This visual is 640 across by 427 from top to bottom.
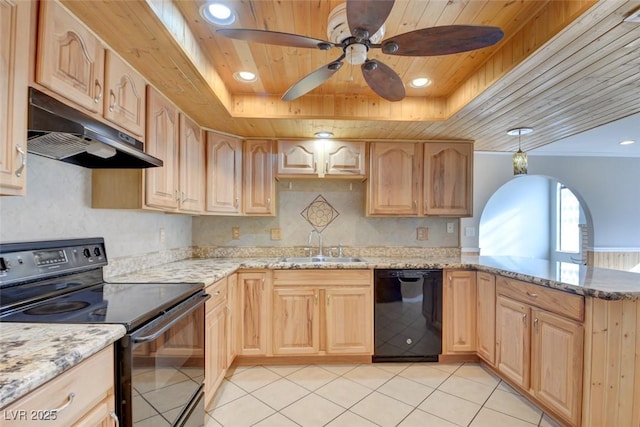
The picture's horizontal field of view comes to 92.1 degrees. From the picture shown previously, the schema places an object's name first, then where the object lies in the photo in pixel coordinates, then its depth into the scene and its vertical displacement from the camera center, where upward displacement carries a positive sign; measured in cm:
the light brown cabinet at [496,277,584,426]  171 -80
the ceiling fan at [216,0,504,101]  116 +74
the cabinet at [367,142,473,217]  308 +35
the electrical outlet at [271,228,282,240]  329 -21
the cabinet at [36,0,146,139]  114 +62
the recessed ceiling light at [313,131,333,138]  290 +77
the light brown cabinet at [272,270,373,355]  266 -86
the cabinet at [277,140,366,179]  304 +56
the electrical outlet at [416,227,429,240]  338 -19
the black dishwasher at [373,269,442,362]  270 -87
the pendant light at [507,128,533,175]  284 +53
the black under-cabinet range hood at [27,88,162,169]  107 +29
